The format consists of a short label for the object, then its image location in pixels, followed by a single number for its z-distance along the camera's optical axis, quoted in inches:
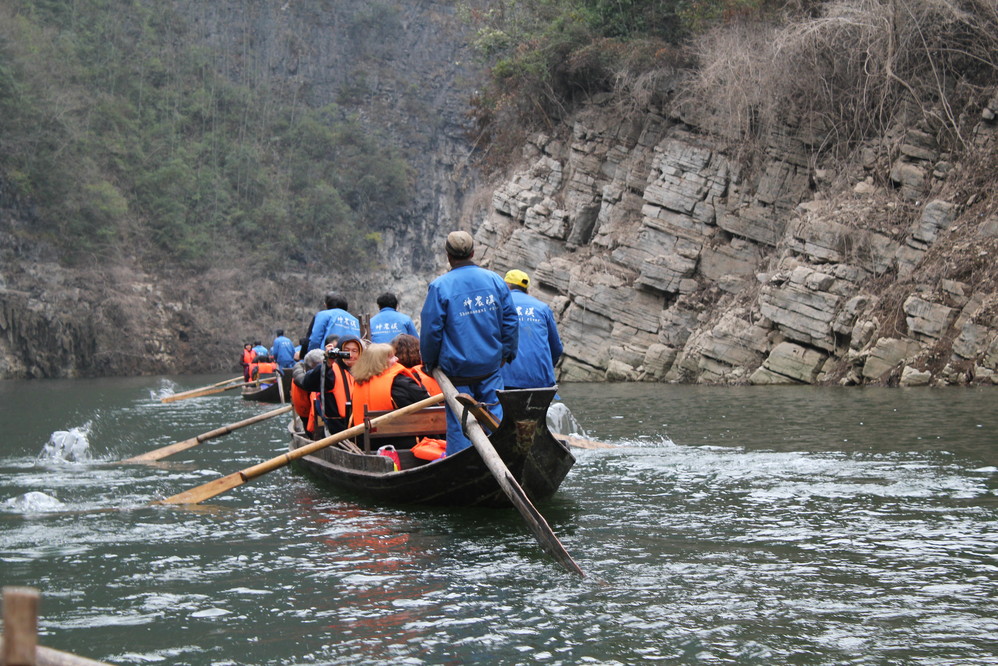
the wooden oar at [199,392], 850.1
